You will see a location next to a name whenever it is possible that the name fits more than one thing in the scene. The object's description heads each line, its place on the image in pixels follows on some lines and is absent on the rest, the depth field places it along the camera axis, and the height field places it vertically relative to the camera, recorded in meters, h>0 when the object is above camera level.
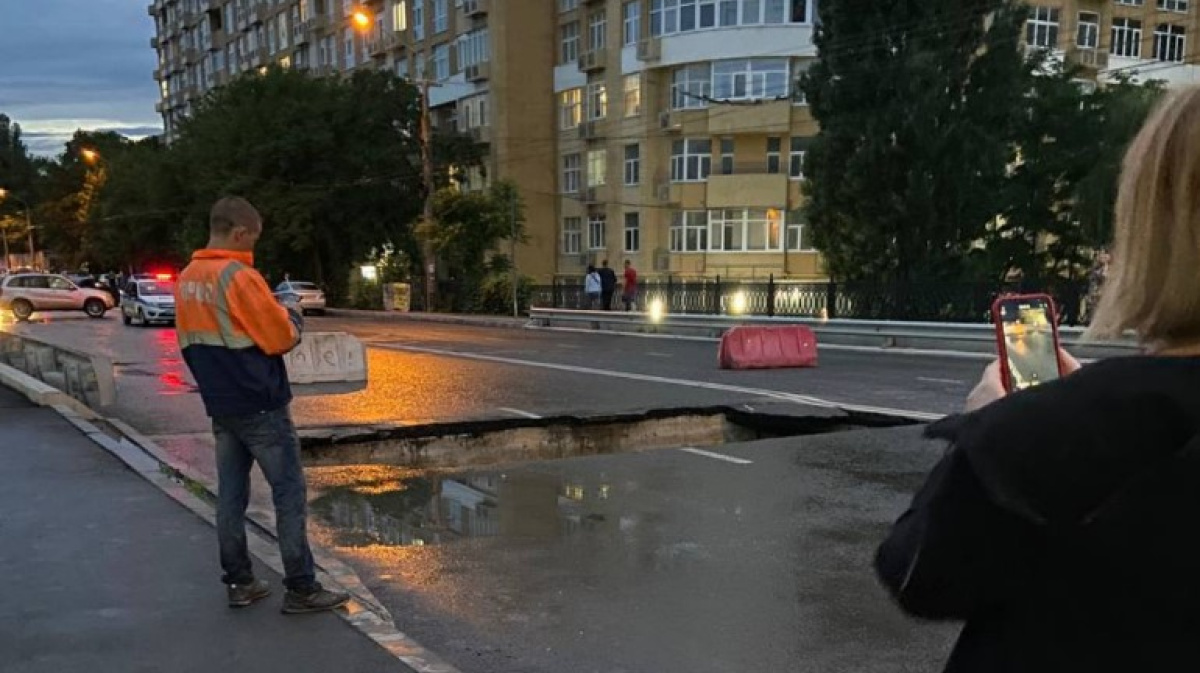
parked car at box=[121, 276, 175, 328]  29.67 -1.69
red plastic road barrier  15.66 -1.68
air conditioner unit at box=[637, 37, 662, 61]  39.62 +8.39
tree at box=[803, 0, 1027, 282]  22.39 +2.91
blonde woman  1.17 -0.31
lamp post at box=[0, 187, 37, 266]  88.96 +1.84
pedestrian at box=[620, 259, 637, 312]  30.33 -1.33
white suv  34.53 -1.80
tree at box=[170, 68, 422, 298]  42.47 +4.06
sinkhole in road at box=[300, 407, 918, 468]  9.85 -2.06
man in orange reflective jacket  4.43 -0.63
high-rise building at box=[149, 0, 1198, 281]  38.28 +6.51
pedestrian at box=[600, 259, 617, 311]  30.78 -1.21
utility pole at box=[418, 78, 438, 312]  36.19 +1.17
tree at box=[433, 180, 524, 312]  35.50 +0.57
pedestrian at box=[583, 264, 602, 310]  30.83 -1.27
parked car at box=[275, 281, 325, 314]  38.19 -1.95
